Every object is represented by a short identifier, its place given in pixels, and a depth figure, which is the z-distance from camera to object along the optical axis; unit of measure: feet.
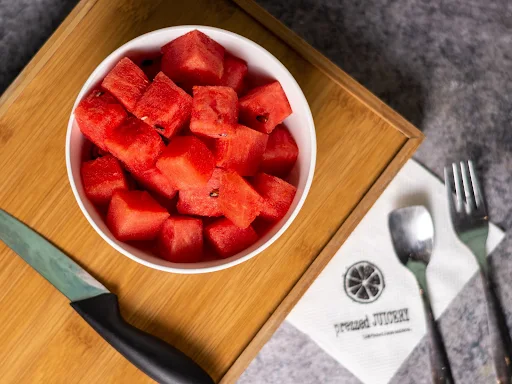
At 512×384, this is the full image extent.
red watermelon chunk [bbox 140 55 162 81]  2.71
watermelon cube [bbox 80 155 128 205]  2.61
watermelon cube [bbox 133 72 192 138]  2.48
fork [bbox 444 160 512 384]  3.64
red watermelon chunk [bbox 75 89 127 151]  2.52
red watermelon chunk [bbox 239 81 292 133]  2.67
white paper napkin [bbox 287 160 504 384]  3.64
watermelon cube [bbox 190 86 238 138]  2.46
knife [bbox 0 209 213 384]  2.84
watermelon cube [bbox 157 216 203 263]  2.61
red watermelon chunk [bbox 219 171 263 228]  2.51
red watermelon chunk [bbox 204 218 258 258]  2.65
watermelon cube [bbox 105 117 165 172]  2.49
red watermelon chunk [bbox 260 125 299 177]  2.76
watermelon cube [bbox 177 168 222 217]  2.61
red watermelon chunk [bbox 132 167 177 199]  2.60
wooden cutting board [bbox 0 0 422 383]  2.97
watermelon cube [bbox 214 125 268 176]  2.53
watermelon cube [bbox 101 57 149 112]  2.54
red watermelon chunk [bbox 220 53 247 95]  2.72
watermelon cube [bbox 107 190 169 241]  2.53
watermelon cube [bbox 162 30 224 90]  2.56
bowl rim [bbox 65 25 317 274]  2.53
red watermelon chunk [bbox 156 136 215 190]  2.42
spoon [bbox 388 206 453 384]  3.59
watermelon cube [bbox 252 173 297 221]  2.65
